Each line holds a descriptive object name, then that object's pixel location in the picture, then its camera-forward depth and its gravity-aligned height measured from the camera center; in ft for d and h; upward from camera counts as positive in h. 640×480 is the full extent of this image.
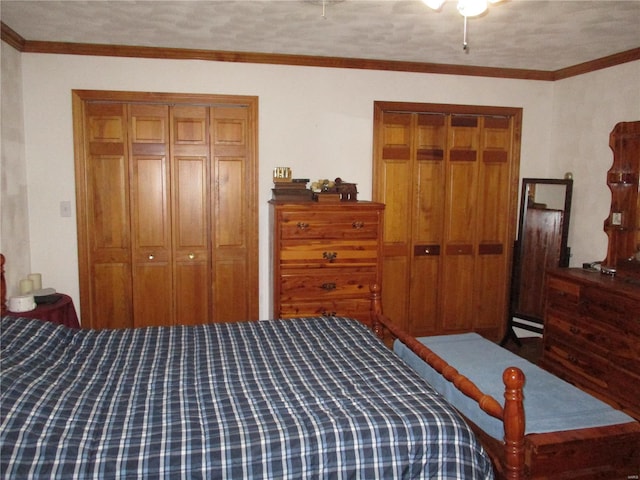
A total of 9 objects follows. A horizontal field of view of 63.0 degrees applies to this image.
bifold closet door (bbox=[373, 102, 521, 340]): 14.34 -0.29
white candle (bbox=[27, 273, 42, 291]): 11.63 -1.93
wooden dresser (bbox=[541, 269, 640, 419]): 10.44 -2.91
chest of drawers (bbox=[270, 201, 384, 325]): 11.98 -1.39
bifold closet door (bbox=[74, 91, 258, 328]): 12.79 -0.32
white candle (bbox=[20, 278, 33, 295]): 11.28 -2.02
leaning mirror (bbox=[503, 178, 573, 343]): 14.07 -1.19
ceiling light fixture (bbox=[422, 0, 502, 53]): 6.96 +2.60
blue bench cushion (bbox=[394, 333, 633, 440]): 7.65 -3.10
